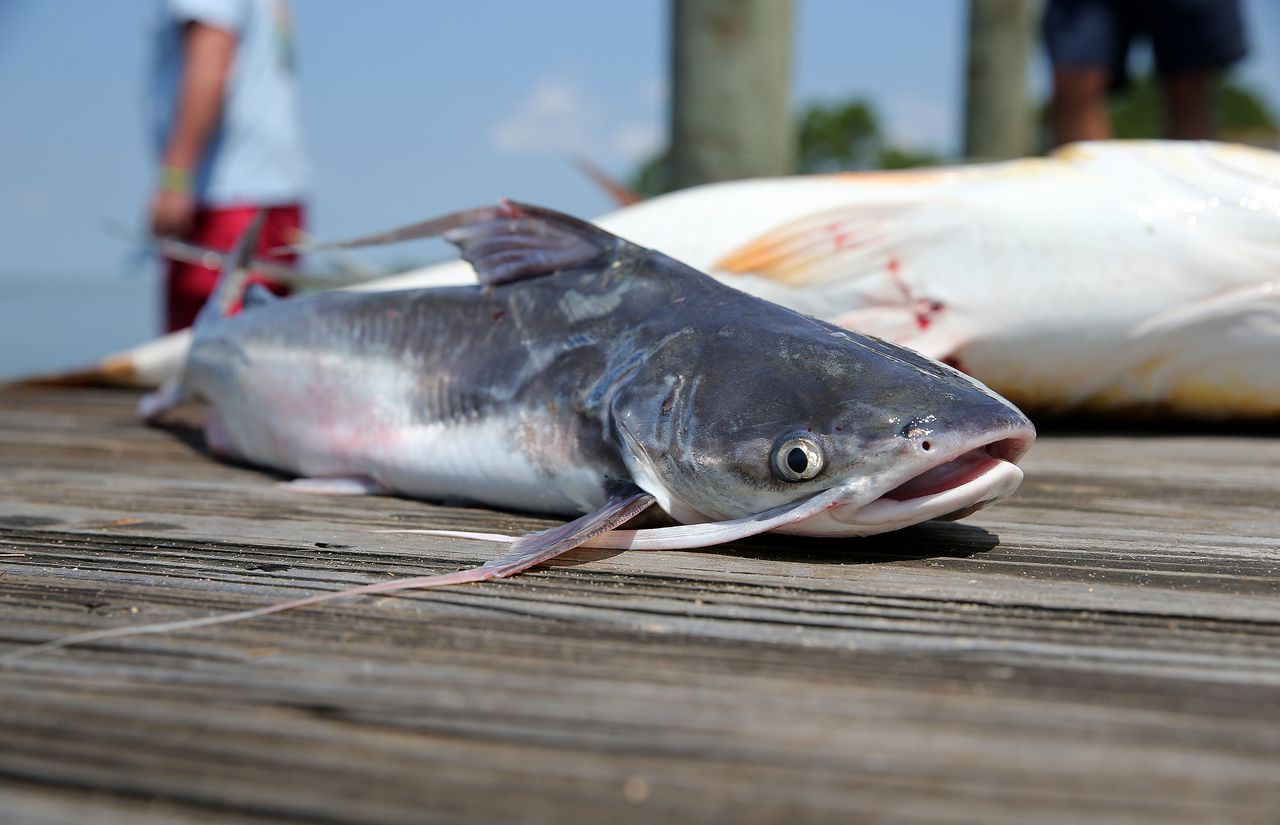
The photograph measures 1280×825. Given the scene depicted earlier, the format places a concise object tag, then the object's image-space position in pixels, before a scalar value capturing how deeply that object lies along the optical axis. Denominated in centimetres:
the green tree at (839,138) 5184
